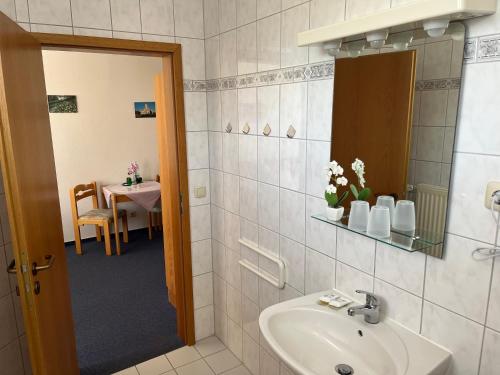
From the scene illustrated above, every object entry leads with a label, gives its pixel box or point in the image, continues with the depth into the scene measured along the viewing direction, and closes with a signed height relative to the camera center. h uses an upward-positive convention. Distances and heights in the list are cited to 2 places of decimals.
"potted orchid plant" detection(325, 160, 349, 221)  1.53 -0.32
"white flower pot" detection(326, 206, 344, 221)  1.54 -0.39
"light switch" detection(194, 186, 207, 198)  2.60 -0.50
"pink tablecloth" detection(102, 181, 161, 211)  4.48 -0.88
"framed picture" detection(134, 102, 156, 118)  4.90 +0.10
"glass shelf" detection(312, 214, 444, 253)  1.25 -0.42
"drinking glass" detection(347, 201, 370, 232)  1.45 -0.37
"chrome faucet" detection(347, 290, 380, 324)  1.47 -0.73
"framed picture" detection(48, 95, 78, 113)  4.39 +0.16
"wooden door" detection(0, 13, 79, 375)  1.45 -0.33
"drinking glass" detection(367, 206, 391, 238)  1.36 -0.38
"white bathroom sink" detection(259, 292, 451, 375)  1.27 -0.82
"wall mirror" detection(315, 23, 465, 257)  1.20 -0.02
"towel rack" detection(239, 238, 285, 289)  2.04 -0.88
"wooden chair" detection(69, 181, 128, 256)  4.38 -1.13
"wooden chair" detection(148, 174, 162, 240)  4.90 -1.32
